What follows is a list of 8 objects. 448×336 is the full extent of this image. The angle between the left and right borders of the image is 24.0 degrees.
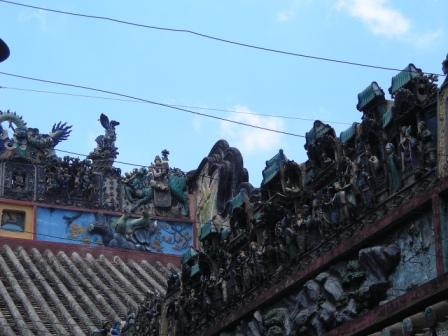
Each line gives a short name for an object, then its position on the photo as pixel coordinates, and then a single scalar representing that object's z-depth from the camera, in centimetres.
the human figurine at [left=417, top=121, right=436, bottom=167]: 1005
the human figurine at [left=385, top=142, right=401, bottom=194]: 1054
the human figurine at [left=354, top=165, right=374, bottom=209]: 1095
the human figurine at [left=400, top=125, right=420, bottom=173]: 1027
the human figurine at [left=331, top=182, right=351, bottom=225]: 1124
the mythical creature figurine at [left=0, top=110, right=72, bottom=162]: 2420
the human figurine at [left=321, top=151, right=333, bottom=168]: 1212
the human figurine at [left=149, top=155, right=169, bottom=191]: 2536
